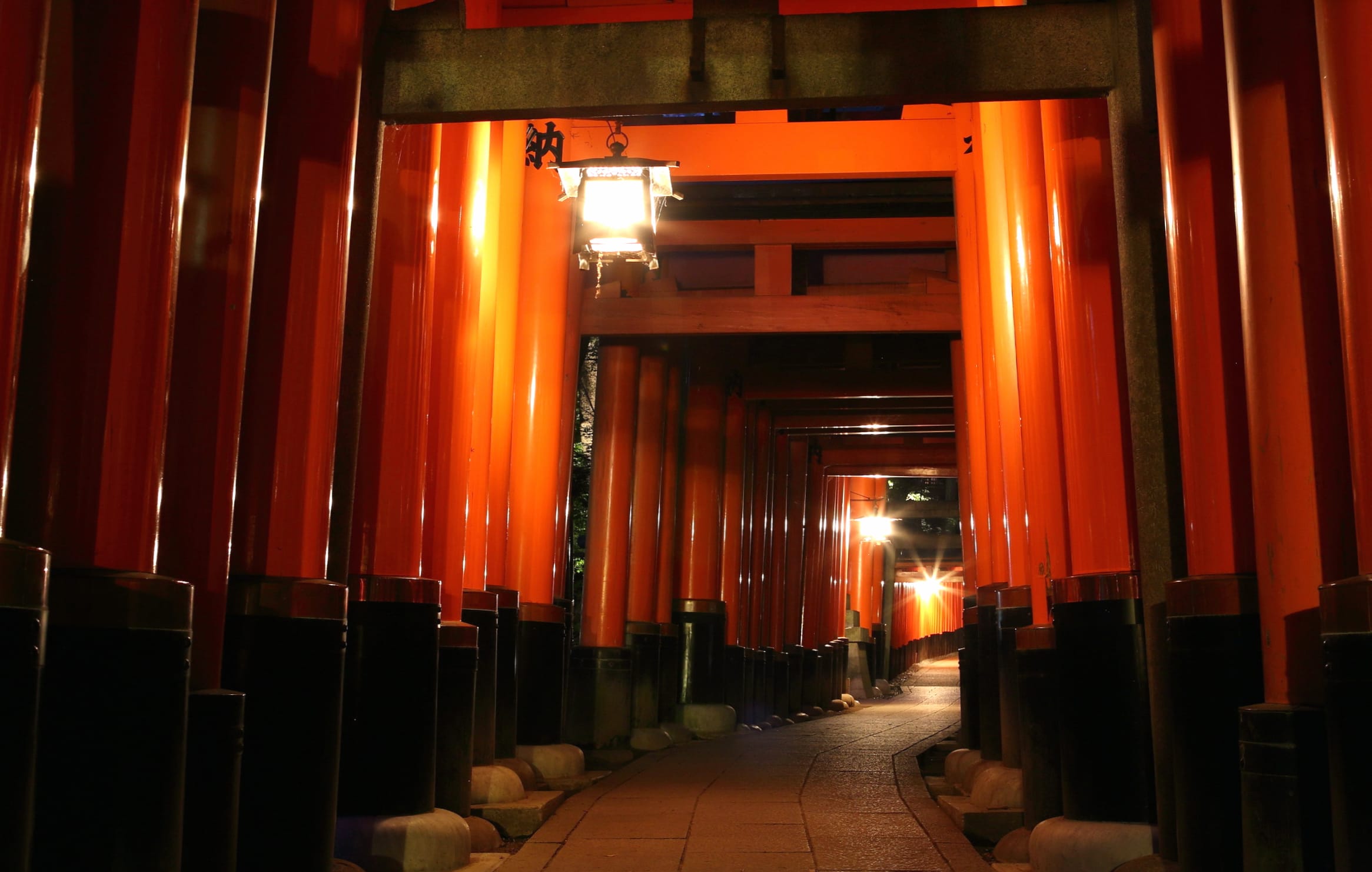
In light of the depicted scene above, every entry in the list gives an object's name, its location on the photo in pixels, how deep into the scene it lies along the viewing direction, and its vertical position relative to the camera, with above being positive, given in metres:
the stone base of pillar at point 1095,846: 5.05 -0.78
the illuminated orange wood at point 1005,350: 7.71 +1.73
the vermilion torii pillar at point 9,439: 2.86 +0.42
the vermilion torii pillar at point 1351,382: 3.03 +0.60
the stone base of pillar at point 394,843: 5.57 -0.88
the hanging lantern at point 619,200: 7.15 +2.34
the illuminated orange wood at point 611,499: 12.23 +1.31
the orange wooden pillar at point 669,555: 13.78 +0.85
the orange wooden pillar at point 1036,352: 6.25 +1.41
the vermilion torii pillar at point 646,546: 12.88 +0.87
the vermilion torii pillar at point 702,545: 14.41 +1.03
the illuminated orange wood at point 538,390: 9.82 +1.83
